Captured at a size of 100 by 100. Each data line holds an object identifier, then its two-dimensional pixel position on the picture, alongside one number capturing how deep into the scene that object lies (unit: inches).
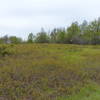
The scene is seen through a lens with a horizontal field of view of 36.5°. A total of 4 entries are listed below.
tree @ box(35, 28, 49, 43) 1633.1
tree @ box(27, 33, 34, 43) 1772.8
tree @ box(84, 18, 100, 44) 1459.7
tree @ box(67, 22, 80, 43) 1519.3
